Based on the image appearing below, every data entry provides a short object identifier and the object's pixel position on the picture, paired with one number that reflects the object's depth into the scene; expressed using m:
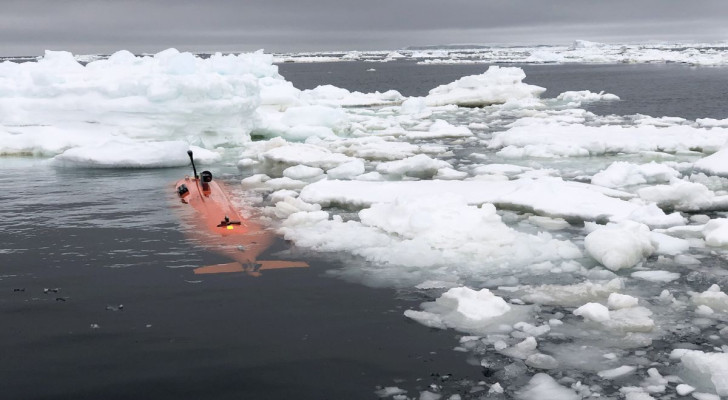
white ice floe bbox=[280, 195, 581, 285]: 8.48
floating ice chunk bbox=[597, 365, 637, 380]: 5.48
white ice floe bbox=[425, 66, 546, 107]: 35.81
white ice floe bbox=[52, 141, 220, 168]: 16.83
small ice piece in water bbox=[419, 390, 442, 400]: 5.24
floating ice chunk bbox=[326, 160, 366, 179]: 14.85
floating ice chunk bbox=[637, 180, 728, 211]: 11.19
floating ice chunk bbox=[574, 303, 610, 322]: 6.62
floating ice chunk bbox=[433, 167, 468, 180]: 14.35
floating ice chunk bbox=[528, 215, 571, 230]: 10.24
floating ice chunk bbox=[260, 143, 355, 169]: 16.44
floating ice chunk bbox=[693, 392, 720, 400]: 5.12
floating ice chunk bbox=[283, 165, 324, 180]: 14.98
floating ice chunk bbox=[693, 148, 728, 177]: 13.92
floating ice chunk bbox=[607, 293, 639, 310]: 6.89
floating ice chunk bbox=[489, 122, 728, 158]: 17.36
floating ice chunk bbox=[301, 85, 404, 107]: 35.94
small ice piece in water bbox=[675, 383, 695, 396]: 5.20
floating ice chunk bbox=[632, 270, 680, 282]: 7.80
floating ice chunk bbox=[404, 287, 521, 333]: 6.66
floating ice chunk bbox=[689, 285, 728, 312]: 6.93
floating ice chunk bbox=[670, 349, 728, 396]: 5.28
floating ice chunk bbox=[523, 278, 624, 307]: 7.18
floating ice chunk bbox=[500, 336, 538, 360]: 5.93
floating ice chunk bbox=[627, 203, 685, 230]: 10.04
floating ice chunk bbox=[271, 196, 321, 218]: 11.31
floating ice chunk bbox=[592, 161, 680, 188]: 13.14
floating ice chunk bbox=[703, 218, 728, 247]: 8.94
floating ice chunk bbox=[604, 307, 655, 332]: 6.38
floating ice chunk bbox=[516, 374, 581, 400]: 5.18
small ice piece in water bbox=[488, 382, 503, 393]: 5.30
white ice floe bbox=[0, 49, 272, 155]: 19.09
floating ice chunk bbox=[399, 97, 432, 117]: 30.81
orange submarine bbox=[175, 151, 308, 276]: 8.65
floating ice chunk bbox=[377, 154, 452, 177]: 14.91
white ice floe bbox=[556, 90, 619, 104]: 38.53
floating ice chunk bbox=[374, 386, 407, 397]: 5.34
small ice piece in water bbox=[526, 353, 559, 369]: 5.70
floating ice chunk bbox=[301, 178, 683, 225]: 10.53
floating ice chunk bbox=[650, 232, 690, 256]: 8.81
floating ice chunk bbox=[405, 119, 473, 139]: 21.91
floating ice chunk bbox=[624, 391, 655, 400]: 5.11
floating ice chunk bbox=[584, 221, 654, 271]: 8.21
